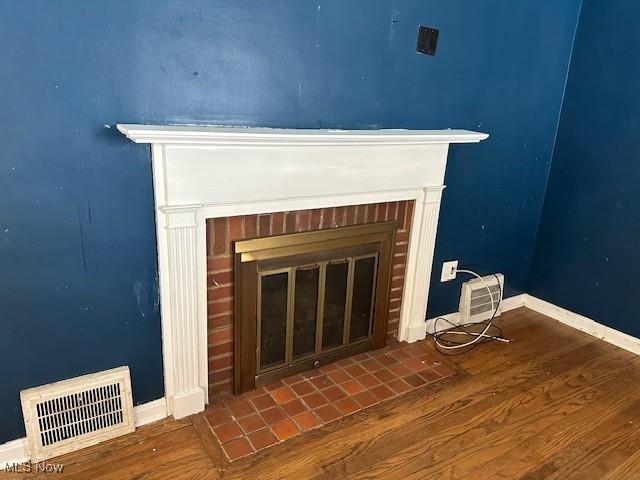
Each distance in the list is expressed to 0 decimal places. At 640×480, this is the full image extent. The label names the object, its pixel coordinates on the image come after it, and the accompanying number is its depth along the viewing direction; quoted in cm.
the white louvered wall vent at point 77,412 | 166
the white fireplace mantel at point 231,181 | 167
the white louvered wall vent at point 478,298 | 282
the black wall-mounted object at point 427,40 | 211
